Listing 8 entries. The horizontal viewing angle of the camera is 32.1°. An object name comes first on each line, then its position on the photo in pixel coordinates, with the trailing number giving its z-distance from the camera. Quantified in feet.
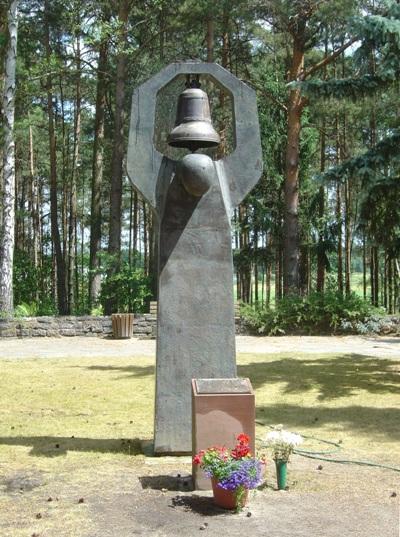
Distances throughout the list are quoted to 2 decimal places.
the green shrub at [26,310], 62.49
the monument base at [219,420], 17.51
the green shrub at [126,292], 66.08
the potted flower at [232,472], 15.57
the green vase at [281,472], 17.71
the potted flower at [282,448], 17.70
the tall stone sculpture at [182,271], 21.07
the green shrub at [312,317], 61.82
